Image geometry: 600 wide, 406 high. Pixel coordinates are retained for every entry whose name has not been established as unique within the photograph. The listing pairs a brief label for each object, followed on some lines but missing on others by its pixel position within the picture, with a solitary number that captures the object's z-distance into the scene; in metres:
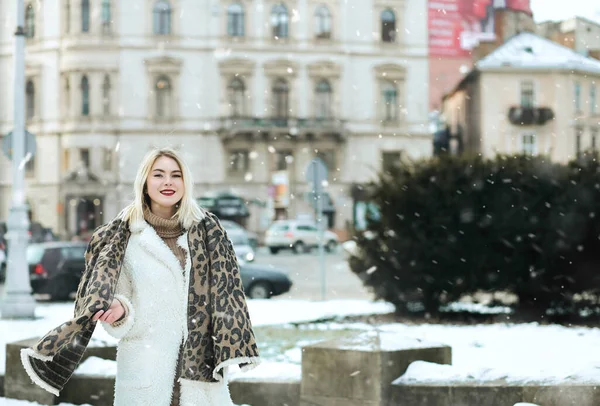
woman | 3.89
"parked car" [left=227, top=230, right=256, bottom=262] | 26.23
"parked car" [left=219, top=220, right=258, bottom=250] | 38.58
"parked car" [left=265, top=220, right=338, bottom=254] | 41.75
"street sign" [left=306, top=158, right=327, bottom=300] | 17.02
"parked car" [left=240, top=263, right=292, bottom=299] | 18.44
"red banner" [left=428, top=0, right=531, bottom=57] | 40.81
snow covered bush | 11.66
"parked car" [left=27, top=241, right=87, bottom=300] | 19.06
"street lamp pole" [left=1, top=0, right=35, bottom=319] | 14.17
